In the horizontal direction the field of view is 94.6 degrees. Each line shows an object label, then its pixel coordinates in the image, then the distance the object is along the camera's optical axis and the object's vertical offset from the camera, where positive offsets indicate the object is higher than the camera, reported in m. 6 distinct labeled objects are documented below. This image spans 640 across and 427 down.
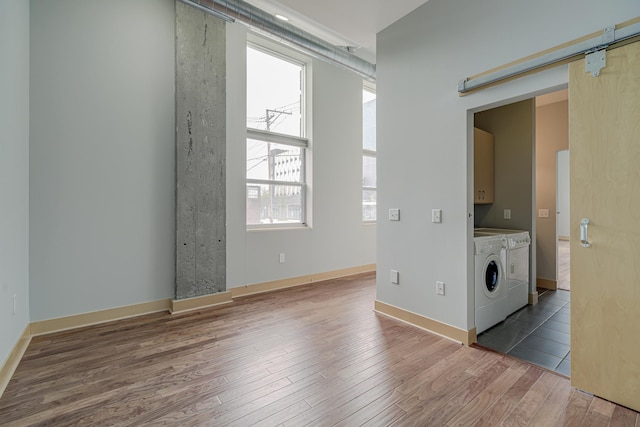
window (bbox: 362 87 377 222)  5.64 +1.10
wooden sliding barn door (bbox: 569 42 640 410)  1.73 -0.07
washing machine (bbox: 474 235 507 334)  2.76 -0.68
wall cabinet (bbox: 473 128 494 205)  3.79 +0.63
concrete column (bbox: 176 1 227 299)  3.49 +0.74
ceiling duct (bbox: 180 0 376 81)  3.02 +2.13
